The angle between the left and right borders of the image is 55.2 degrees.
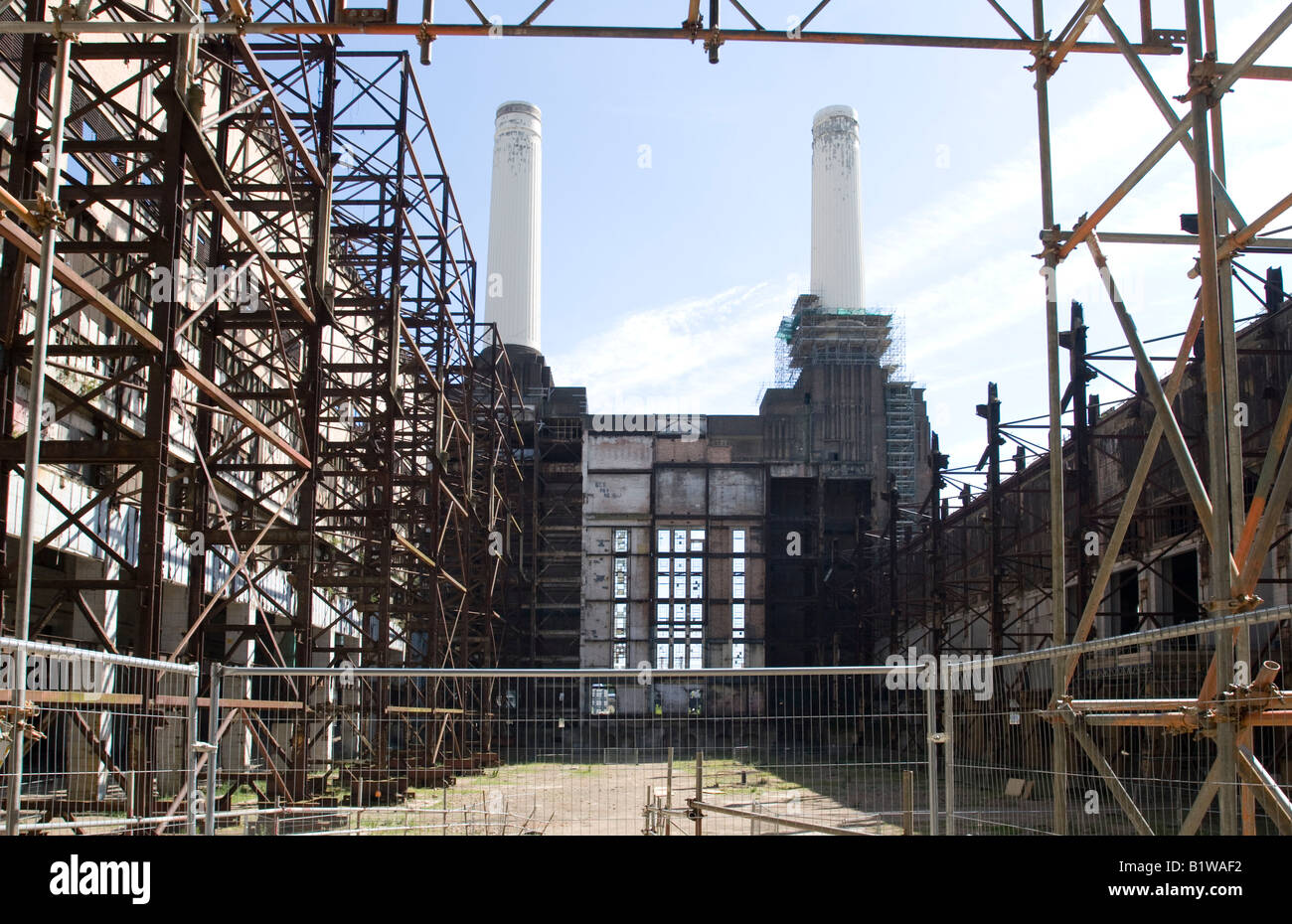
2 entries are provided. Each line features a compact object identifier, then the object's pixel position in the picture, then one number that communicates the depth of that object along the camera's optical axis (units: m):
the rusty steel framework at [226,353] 13.72
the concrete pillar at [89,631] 14.41
